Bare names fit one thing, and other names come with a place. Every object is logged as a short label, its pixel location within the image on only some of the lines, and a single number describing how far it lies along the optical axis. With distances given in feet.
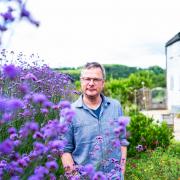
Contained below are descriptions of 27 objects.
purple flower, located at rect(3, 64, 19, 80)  2.93
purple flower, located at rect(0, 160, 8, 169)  4.30
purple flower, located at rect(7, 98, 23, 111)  3.10
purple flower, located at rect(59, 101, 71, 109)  3.66
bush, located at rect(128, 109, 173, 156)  14.03
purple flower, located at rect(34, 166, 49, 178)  3.16
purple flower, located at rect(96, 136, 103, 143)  5.61
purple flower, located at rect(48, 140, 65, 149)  3.51
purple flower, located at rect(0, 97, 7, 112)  3.08
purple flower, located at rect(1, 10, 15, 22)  3.18
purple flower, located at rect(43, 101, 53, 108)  3.38
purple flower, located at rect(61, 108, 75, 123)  3.36
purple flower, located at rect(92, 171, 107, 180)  3.67
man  5.81
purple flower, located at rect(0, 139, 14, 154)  3.03
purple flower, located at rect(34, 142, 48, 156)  3.41
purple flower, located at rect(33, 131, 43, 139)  3.59
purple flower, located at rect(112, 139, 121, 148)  4.05
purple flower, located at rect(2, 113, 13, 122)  3.48
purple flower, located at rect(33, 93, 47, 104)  3.21
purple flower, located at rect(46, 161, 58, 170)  3.53
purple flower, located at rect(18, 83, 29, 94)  3.62
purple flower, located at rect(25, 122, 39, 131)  3.23
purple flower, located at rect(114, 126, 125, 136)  3.60
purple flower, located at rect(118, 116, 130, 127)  3.67
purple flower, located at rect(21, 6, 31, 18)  3.02
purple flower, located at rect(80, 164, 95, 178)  3.88
